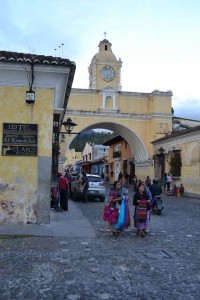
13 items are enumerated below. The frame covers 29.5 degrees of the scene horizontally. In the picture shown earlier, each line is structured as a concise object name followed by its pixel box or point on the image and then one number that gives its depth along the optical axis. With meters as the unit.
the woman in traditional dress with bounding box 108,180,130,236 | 8.97
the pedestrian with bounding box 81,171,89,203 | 17.95
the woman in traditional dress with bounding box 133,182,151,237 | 9.06
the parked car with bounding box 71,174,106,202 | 19.02
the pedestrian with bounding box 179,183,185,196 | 24.92
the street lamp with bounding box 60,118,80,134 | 13.59
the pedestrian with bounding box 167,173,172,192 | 26.93
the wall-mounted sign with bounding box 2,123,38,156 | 9.56
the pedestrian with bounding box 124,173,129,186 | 40.38
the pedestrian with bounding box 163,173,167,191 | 27.73
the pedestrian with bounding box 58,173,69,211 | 13.73
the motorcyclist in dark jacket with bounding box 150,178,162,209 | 14.06
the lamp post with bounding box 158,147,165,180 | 30.28
